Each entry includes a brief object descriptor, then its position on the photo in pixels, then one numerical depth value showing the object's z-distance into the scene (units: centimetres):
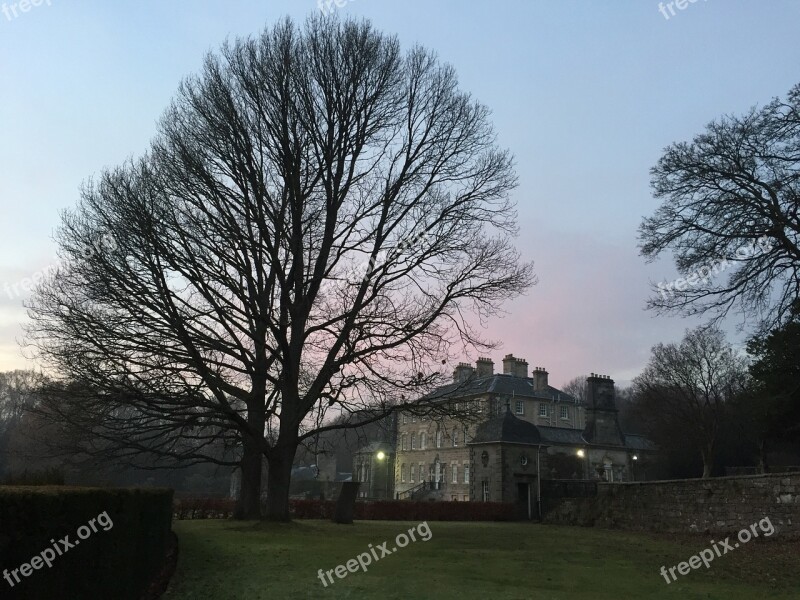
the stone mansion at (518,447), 4284
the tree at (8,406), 6172
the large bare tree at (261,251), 1638
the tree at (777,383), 2523
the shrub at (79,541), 539
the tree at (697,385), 4575
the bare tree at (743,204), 1831
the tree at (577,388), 10398
